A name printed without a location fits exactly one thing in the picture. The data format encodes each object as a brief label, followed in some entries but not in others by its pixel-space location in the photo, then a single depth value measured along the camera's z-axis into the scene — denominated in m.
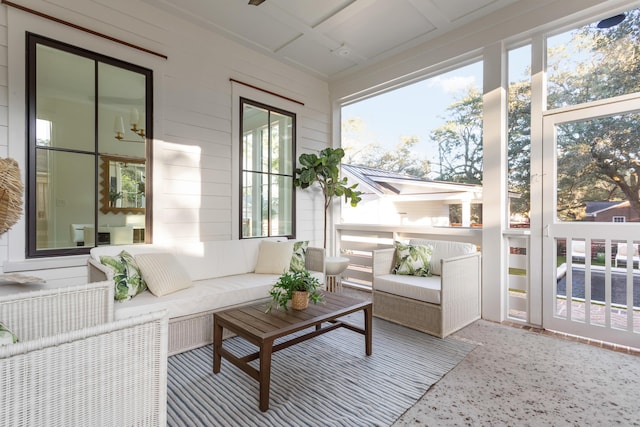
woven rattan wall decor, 1.96
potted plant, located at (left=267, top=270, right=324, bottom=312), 2.32
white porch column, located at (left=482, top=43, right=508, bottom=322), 3.27
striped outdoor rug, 1.77
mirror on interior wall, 3.00
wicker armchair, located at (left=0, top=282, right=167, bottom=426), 0.89
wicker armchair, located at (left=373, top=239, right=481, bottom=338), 2.87
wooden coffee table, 1.82
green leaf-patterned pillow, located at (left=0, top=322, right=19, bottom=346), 1.01
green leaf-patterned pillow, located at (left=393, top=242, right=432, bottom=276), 3.38
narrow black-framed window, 4.01
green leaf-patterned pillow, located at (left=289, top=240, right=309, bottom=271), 3.55
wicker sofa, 2.42
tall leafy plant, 4.34
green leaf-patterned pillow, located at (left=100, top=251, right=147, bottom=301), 2.38
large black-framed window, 2.61
